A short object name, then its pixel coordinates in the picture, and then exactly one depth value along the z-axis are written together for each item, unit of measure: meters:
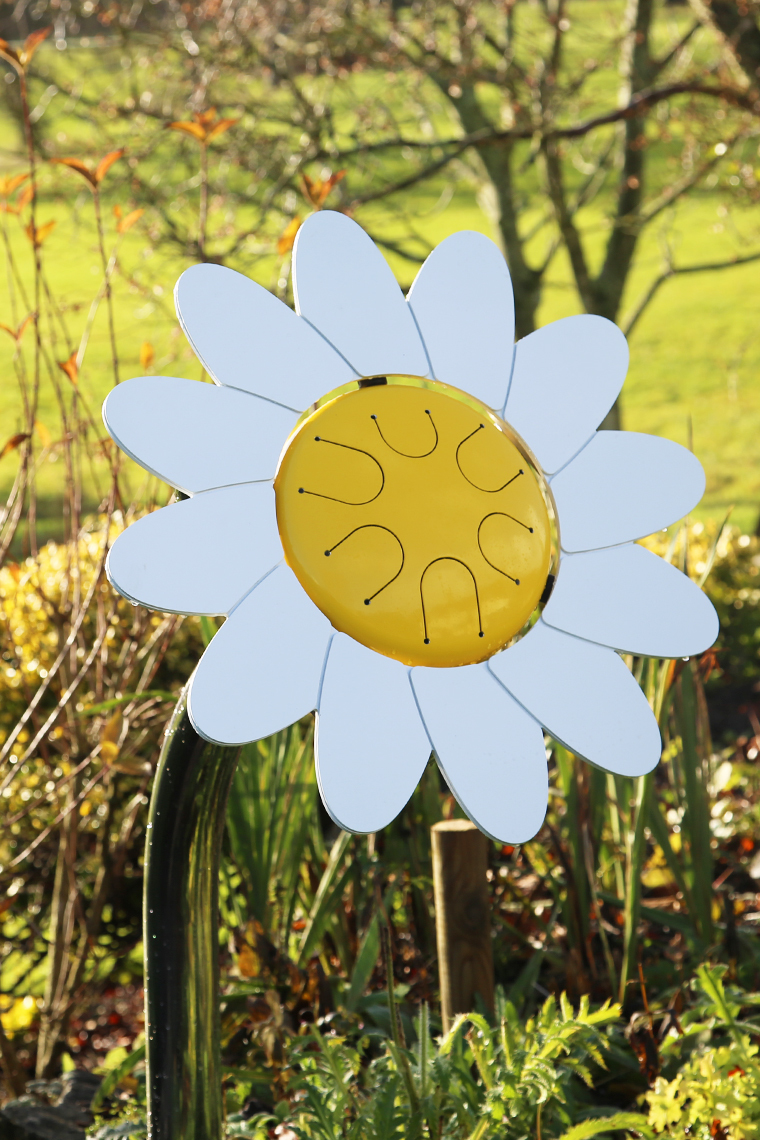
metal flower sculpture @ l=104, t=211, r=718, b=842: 2.61
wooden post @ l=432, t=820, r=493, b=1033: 3.41
